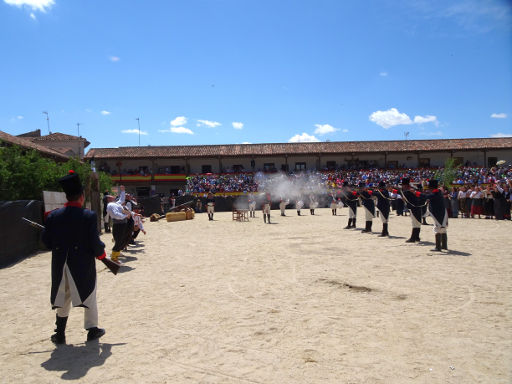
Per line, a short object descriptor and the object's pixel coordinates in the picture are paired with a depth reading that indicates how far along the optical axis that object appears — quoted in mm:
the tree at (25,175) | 11836
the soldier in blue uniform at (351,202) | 15117
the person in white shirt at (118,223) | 8711
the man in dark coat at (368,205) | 13602
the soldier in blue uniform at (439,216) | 9289
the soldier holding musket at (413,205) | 10773
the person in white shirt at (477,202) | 18984
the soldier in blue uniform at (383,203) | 12453
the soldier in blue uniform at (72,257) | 4301
